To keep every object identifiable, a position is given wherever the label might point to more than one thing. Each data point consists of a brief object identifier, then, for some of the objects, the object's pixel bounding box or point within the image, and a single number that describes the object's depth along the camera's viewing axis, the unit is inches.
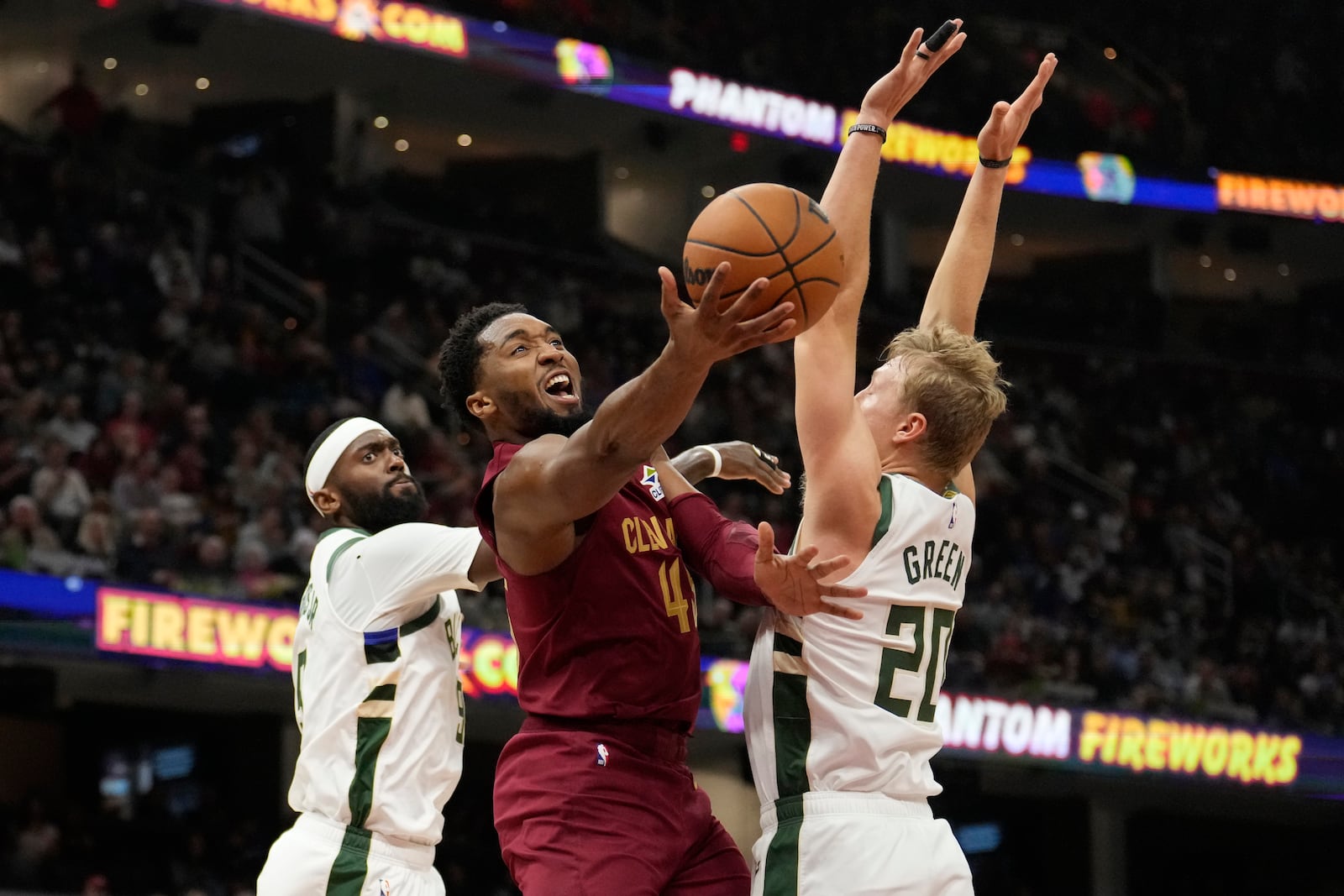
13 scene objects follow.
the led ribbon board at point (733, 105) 706.2
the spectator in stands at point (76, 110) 707.4
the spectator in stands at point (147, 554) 458.9
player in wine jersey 148.6
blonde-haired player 151.8
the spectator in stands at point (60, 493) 471.5
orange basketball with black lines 141.6
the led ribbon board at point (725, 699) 446.6
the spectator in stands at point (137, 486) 493.0
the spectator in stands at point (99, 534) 463.5
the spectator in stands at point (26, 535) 441.4
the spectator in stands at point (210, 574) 460.8
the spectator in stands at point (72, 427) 514.0
